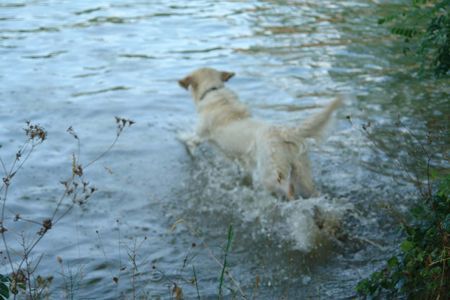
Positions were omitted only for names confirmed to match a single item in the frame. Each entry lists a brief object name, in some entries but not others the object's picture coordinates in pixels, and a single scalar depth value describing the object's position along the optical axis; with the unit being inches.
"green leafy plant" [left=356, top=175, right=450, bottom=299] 257.1
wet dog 406.0
